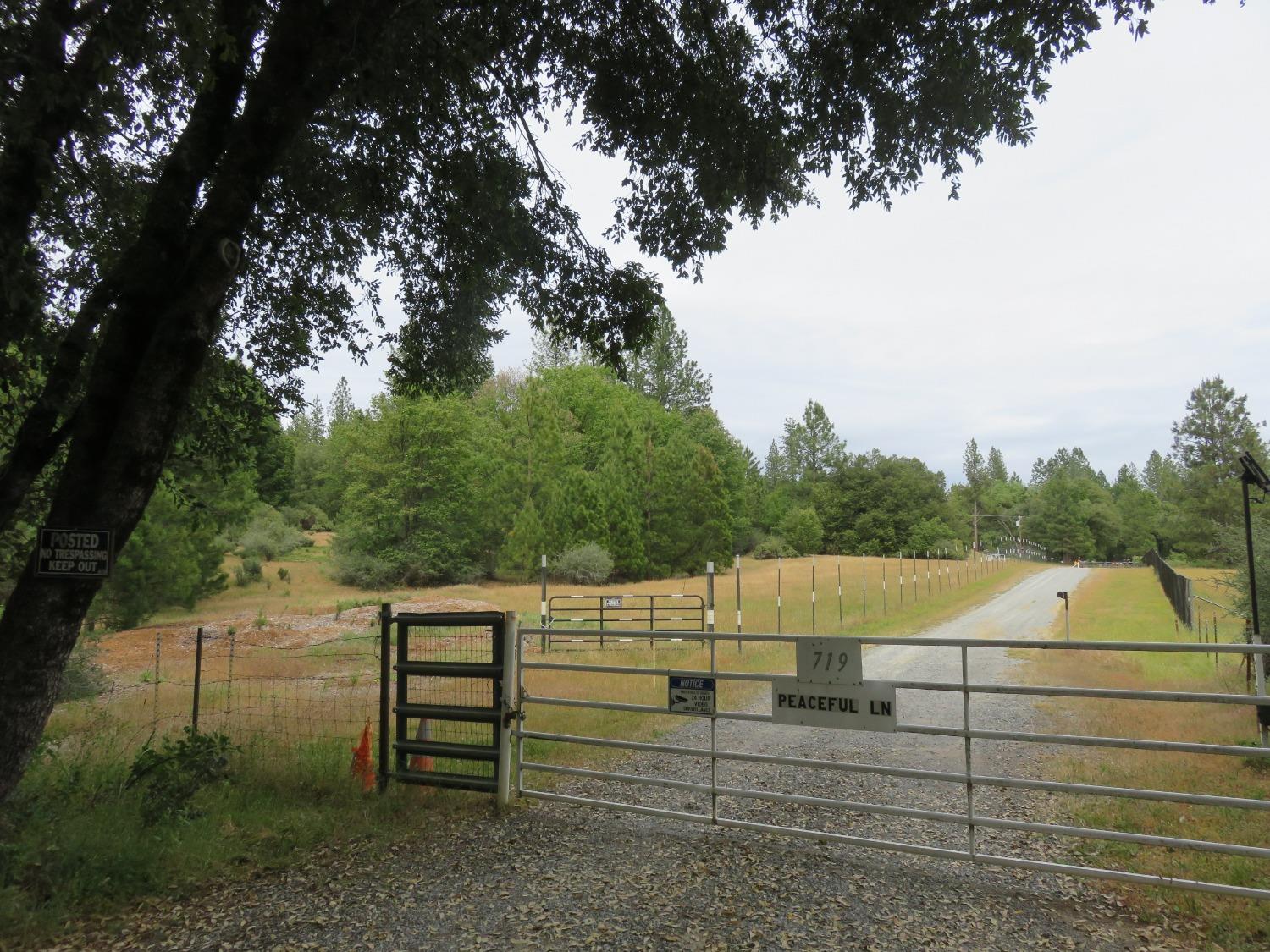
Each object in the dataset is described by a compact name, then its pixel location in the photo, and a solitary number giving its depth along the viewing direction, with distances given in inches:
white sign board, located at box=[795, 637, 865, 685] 192.9
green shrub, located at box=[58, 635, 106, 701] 427.5
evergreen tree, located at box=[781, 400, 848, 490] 3708.2
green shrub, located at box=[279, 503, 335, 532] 2287.2
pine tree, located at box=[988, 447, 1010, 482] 5836.6
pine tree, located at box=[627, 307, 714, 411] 2493.8
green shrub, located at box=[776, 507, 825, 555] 2869.1
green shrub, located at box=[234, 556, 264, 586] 1379.2
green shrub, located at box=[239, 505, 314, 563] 1613.1
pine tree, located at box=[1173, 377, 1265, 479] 2765.7
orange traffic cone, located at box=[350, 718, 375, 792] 239.1
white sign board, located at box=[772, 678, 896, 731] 187.7
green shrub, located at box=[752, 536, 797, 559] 2443.4
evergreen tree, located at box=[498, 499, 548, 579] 1609.3
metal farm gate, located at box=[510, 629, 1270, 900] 161.5
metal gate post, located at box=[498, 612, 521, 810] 226.7
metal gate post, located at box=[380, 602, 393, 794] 238.4
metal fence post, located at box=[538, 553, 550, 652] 676.1
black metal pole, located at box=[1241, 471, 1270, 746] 187.6
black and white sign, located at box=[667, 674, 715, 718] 212.5
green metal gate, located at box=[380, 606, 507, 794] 230.4
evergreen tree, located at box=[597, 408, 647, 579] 1678.2
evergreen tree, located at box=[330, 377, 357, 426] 3986.2
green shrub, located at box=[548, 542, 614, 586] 1529.3
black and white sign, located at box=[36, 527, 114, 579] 176.6
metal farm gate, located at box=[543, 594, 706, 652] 747.4
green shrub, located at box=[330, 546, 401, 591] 1565.0
